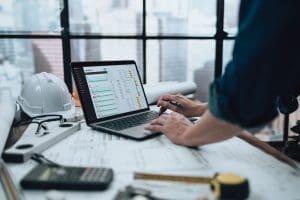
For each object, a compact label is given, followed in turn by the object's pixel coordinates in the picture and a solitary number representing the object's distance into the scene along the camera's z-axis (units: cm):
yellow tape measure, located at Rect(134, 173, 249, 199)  59
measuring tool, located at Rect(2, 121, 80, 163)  79
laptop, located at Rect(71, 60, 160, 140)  109
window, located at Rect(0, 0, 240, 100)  212
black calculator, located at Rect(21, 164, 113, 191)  63
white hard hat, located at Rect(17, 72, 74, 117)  133
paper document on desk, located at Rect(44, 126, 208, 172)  78
